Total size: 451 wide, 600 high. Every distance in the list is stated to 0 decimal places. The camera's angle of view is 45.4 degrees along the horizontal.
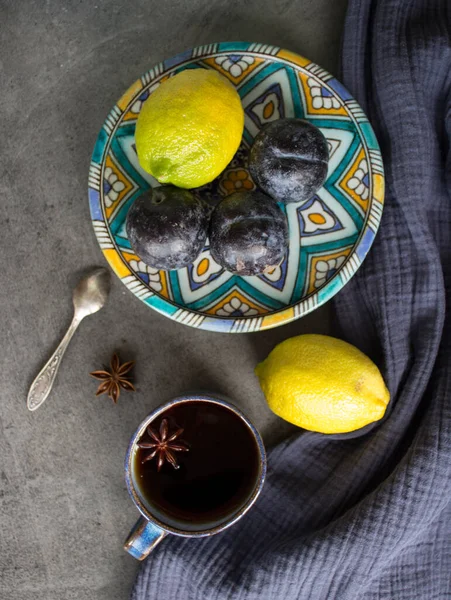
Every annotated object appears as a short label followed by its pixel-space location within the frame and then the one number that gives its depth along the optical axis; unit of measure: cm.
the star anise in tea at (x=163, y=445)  87
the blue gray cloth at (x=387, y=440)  89
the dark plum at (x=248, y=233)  76
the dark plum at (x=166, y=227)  74
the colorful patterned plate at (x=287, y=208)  86
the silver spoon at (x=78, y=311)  96
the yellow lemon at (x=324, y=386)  81
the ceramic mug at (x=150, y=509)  83
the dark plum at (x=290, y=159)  77
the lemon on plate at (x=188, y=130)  73
